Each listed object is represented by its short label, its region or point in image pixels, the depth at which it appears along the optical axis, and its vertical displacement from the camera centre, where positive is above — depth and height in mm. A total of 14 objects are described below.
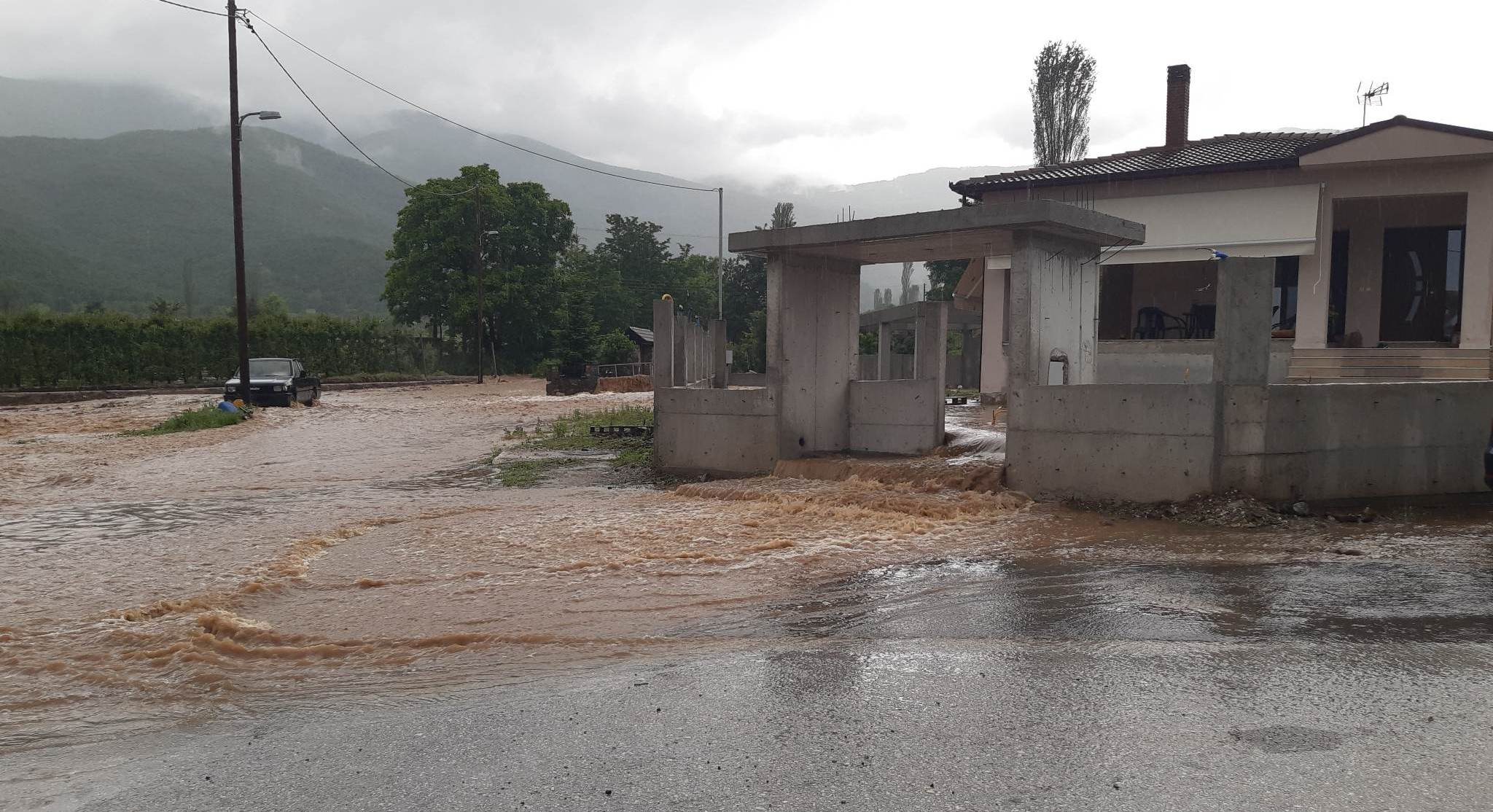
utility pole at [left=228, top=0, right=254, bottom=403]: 25984 +3403
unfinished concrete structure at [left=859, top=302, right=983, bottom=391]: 24016 +365
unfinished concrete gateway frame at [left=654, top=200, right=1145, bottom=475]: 12469 +297
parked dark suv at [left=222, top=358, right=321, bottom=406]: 27188 -881
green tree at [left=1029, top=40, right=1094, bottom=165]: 43594 +11999
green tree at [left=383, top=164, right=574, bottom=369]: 56844 +5512
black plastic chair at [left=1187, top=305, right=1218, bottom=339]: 24062 +1069
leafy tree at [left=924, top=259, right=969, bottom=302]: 54906 +4847
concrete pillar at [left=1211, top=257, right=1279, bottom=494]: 10164 -190
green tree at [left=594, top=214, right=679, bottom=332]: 87375 +9291
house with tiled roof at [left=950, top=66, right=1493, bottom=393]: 19422 +2749
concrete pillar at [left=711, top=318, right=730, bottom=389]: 17375 +73
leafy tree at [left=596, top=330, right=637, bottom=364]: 53719 +497
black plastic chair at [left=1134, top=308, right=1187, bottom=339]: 24328 +1021
